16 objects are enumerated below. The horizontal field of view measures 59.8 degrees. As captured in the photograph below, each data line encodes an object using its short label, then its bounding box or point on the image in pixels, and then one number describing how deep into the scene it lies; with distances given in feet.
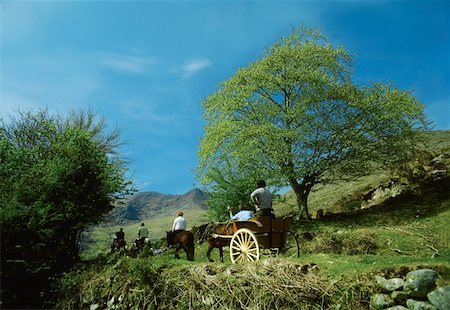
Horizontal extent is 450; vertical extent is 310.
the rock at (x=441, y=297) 24.91
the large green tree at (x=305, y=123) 84.69
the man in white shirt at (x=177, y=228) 56.59
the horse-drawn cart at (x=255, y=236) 40.09
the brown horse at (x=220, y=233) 44.11
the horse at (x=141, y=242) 73.70
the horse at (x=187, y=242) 54.19
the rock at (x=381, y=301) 27.22
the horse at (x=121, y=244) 72.69
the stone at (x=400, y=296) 26.76
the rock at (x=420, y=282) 26.35
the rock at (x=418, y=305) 25.41
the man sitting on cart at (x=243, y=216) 43.67
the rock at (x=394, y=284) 27.32
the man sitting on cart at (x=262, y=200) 42.63
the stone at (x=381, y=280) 28.24
